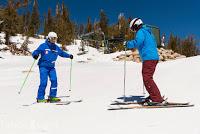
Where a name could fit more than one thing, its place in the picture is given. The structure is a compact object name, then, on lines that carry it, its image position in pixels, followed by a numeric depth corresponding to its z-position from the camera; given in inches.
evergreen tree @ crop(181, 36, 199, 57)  3681.1
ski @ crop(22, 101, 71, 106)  365.6
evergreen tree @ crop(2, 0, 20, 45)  1872.5
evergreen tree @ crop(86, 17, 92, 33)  3794.3
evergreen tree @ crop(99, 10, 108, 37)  3624.5
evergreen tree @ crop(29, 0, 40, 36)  3516.2
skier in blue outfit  393.4
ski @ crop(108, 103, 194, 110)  299.6
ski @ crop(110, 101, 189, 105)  335.8
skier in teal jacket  319.7
